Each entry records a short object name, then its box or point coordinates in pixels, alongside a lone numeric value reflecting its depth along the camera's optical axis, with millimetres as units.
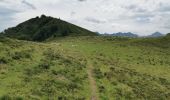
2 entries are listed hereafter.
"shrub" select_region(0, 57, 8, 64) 17648
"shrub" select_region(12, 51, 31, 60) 19098
